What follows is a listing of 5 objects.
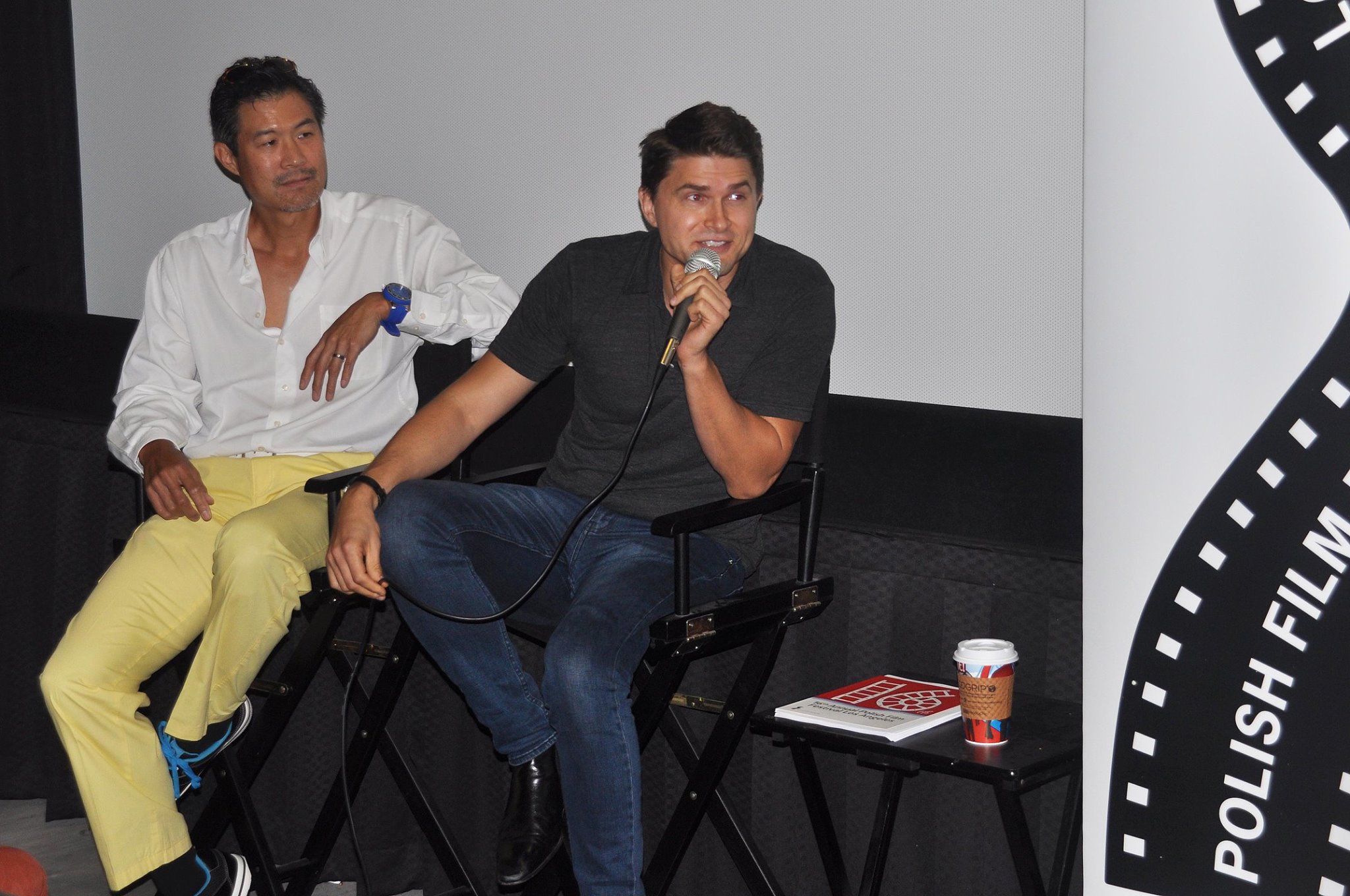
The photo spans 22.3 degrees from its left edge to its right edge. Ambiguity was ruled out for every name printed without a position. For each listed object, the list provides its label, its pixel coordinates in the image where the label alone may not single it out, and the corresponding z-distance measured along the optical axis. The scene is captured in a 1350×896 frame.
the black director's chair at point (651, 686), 4.16
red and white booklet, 4.05
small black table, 3.96
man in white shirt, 4.42
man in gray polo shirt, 4.08
